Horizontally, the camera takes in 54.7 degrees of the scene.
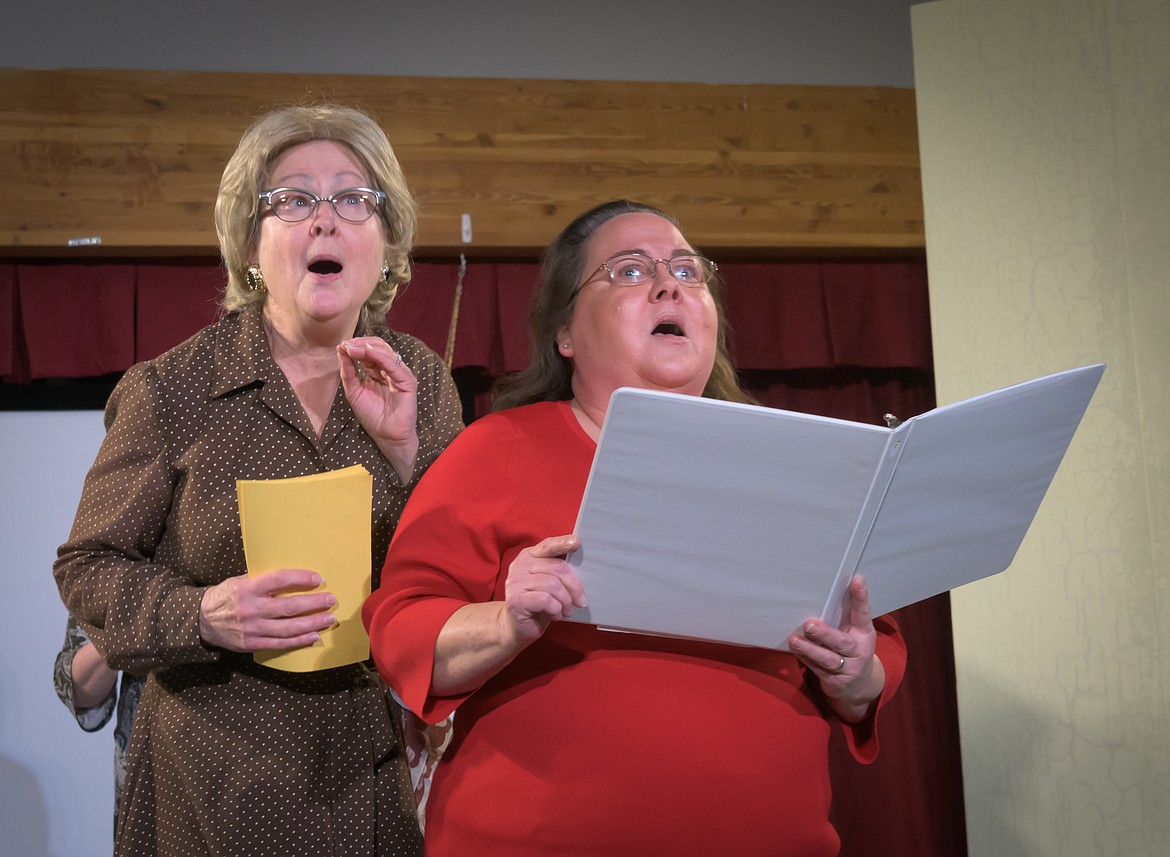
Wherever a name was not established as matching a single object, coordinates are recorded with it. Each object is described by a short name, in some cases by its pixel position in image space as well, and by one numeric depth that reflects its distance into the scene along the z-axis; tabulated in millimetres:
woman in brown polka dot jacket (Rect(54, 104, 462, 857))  1384
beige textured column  2582
